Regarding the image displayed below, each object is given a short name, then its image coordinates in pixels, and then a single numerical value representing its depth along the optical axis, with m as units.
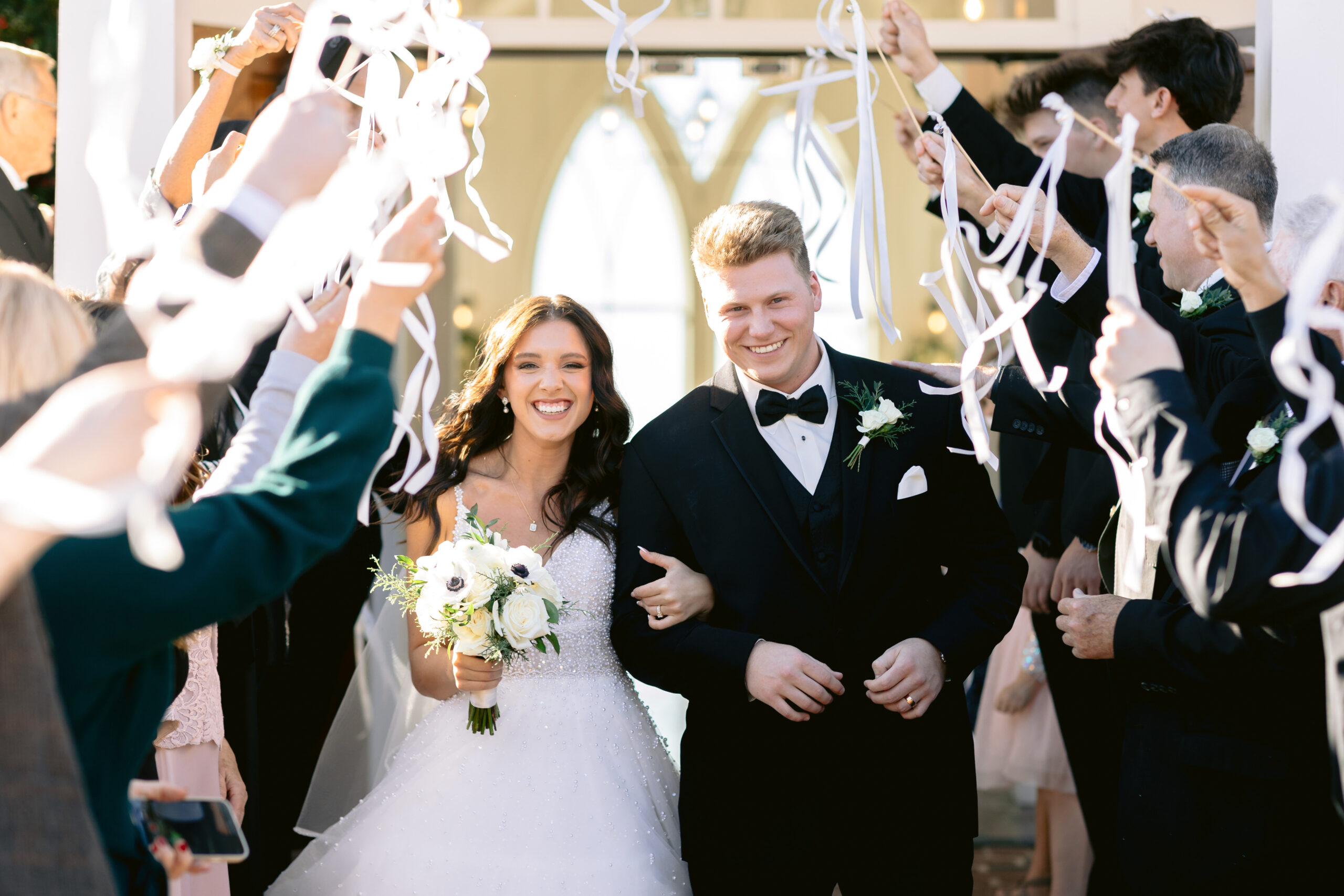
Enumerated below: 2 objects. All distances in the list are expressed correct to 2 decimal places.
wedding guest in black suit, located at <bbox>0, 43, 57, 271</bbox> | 3.84
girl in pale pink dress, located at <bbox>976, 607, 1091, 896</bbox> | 4.47
